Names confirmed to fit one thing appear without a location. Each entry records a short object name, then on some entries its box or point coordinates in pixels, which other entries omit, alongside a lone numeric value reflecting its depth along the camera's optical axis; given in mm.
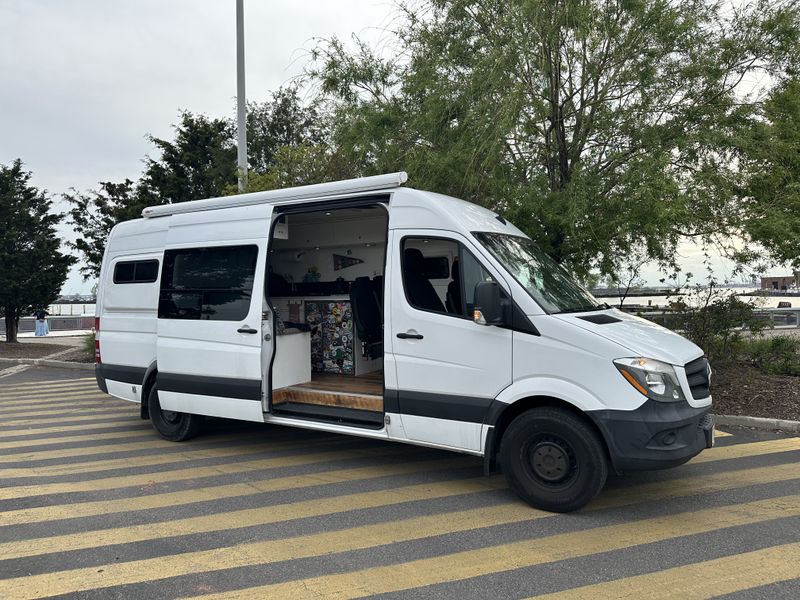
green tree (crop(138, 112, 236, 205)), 17703
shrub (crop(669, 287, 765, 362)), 9914
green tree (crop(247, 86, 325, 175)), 25391
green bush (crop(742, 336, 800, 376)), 10375
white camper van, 4707
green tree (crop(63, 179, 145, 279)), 17625
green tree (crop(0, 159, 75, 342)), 18453
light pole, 13269
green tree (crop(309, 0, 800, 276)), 7875
